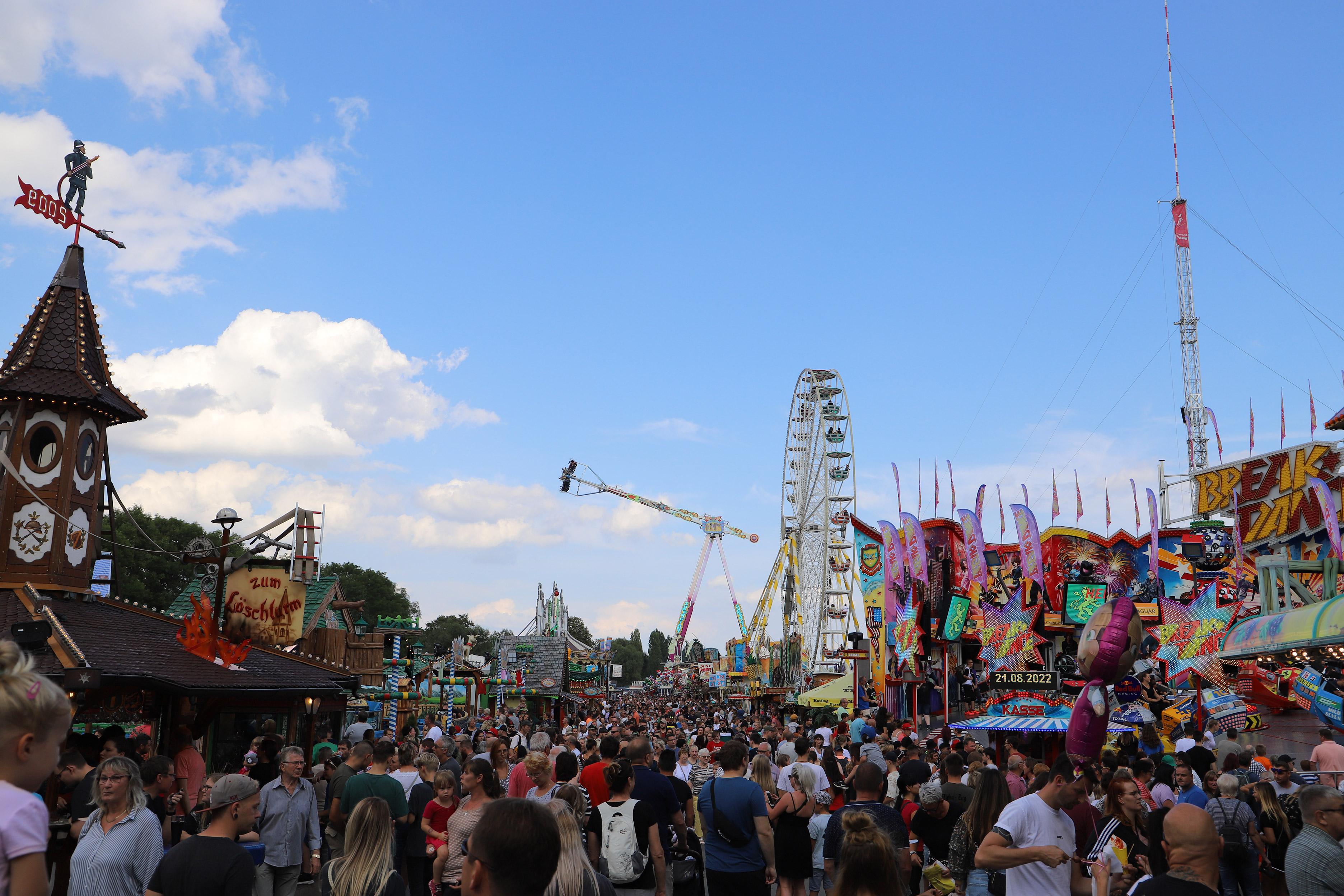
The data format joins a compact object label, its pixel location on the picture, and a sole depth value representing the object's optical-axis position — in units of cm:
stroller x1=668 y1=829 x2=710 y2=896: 718
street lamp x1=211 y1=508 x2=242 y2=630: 1430
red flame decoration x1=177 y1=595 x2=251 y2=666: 1497
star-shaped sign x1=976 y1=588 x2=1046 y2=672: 3419
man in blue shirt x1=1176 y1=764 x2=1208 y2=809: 820
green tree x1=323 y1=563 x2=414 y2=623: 8762
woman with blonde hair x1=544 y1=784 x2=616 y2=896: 387
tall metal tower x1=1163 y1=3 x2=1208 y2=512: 4975
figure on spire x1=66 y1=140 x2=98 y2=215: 1700
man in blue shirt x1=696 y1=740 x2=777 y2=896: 681
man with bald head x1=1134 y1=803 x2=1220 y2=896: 362
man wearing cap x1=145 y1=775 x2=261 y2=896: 443
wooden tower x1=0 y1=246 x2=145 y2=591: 1503
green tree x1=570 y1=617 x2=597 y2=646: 15788
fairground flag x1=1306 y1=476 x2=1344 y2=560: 2100
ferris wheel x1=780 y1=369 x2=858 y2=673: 5416
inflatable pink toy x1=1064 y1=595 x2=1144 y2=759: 1455
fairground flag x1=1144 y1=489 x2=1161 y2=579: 3516
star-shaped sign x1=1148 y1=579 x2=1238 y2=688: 3581
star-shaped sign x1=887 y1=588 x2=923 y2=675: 3547
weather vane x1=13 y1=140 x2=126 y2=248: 1617
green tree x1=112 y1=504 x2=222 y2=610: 5338
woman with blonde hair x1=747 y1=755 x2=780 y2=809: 799
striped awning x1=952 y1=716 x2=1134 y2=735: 1598
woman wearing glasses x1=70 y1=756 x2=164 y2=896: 493
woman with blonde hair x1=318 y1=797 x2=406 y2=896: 442
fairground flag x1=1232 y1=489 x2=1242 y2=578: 2538
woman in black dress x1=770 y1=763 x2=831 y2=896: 741
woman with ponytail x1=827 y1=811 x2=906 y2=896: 361
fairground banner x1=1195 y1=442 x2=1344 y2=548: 2428
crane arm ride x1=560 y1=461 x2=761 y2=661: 10200
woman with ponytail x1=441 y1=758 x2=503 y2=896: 635
